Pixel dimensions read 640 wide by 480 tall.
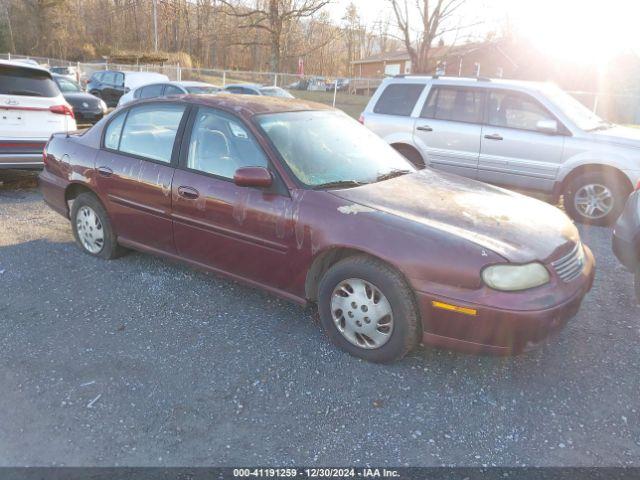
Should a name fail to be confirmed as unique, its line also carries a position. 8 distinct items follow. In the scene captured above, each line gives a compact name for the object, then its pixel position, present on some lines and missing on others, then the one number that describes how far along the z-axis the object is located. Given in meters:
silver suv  6.59
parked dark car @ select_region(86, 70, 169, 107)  19.38
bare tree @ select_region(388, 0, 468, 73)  21.28
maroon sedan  2.81
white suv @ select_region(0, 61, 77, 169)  6.75
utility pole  43.34
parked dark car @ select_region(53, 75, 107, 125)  13.97
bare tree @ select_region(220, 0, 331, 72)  30.47
